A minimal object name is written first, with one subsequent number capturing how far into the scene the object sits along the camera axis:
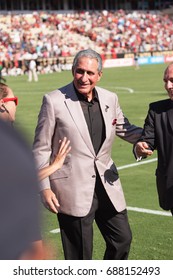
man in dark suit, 4.82
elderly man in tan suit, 4.62
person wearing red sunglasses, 4.59
